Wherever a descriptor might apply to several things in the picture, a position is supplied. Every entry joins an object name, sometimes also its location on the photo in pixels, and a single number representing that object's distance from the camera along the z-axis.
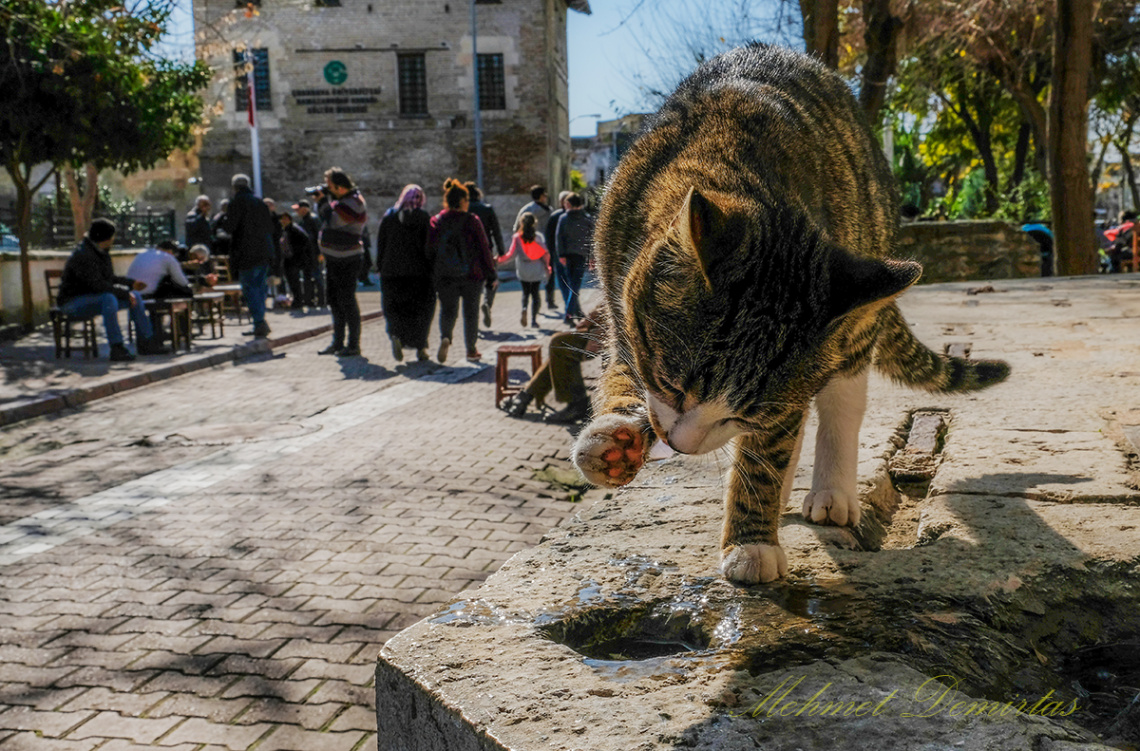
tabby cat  2.46
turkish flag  30.58
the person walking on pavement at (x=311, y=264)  19.17
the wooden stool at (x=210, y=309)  14.69
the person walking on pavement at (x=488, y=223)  15.16
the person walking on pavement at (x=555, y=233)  15.66
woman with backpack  11.75
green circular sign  35.91
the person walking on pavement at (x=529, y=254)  15.45
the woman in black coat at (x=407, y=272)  11.97
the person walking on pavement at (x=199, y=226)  19.52
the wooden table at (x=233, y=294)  17.01
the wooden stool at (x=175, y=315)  13.17
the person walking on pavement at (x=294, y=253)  18.84
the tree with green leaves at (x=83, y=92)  12.05
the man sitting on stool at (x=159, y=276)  13.37
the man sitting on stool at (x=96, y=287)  12.38
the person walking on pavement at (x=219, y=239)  19.39
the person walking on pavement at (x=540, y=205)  16.83
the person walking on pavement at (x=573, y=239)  14.87
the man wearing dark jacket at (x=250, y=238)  14.23
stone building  35.78
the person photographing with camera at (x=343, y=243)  12.34
